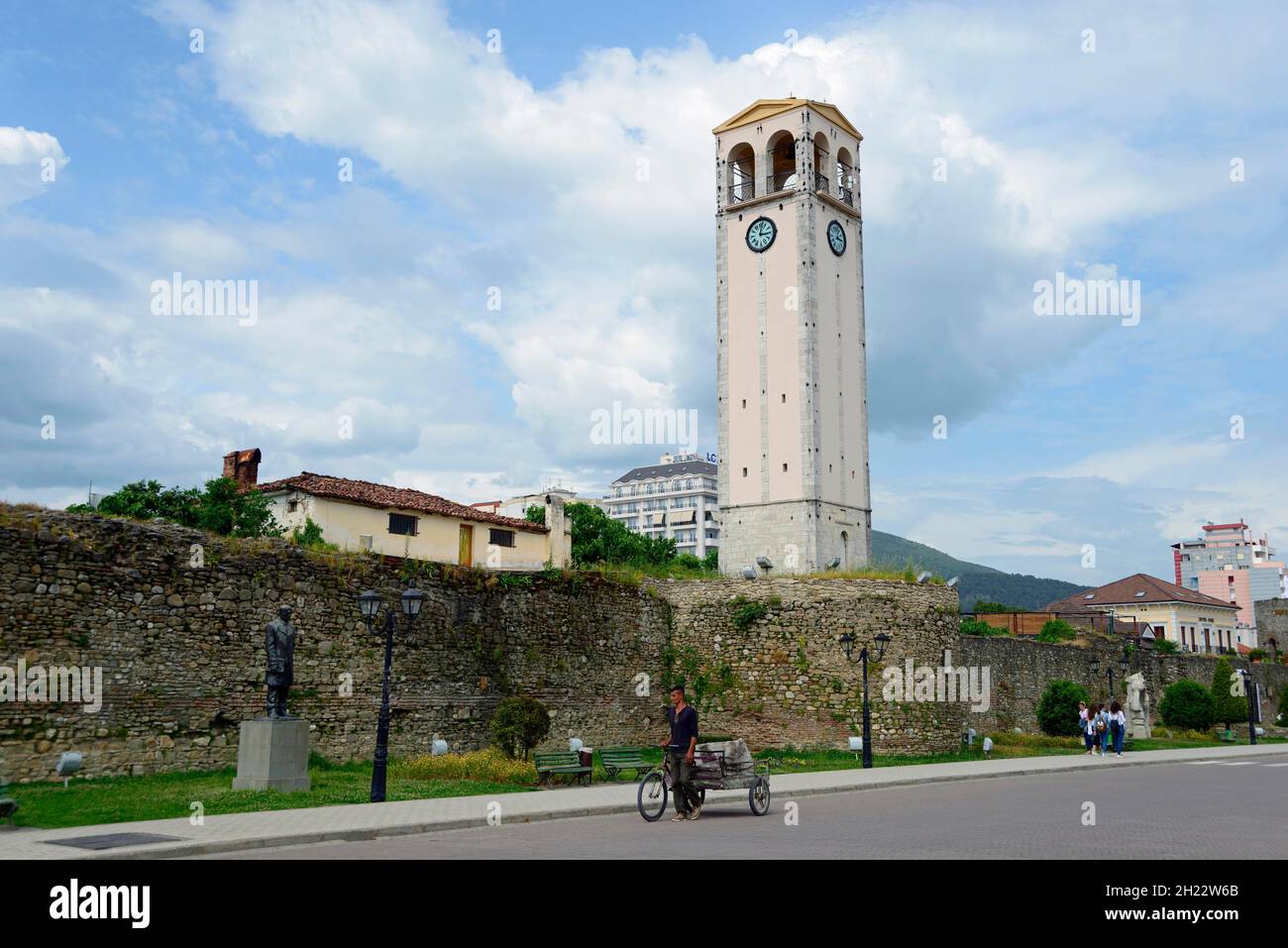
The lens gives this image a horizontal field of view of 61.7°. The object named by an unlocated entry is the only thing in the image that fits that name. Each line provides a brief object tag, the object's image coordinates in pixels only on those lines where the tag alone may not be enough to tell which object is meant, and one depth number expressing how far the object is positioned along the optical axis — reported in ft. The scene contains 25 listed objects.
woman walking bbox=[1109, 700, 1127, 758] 107.24
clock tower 177.58
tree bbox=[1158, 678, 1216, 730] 152.97
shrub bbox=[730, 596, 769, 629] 98.48
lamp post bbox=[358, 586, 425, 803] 51.24
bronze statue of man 53.88
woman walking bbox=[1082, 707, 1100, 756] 105.60
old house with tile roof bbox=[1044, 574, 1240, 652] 271.08
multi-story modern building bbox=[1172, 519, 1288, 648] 445.37
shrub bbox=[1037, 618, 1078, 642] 163.63
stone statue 157.07
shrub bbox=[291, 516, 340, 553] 114.73
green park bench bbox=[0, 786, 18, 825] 40.86
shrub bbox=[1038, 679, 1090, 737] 125.70
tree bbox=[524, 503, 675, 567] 211.20
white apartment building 532.32
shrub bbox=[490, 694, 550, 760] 68.80
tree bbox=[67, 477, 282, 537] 125.90
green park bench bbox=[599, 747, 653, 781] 66.44
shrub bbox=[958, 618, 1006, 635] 152.25
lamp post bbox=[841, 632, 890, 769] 80.64
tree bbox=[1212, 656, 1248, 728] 162.91
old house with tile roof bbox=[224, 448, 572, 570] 124.06
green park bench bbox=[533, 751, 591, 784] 63.21
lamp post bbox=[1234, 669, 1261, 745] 147.54
